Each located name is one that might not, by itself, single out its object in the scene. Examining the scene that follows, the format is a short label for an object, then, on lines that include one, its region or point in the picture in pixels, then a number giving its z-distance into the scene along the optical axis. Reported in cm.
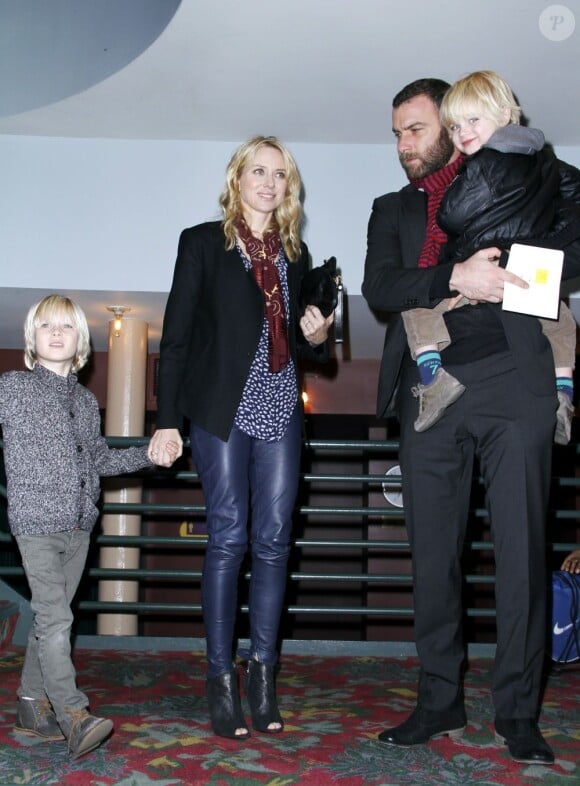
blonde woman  220
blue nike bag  322
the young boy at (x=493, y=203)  195
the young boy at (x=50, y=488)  212
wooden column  611
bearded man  193
